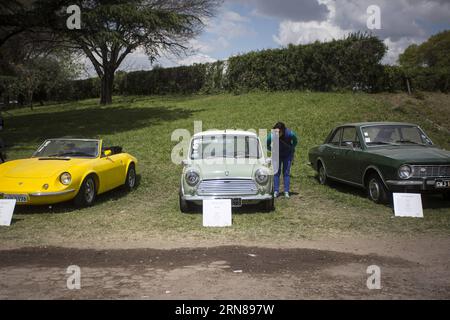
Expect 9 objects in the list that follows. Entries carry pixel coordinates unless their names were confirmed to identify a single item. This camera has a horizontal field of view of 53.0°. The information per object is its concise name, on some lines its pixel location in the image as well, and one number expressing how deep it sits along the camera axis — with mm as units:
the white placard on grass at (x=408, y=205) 7921
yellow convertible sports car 8211
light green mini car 8148
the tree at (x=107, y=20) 19375
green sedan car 8359
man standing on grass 9766
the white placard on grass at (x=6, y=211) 7574
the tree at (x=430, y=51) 58753
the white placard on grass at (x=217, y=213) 7434
